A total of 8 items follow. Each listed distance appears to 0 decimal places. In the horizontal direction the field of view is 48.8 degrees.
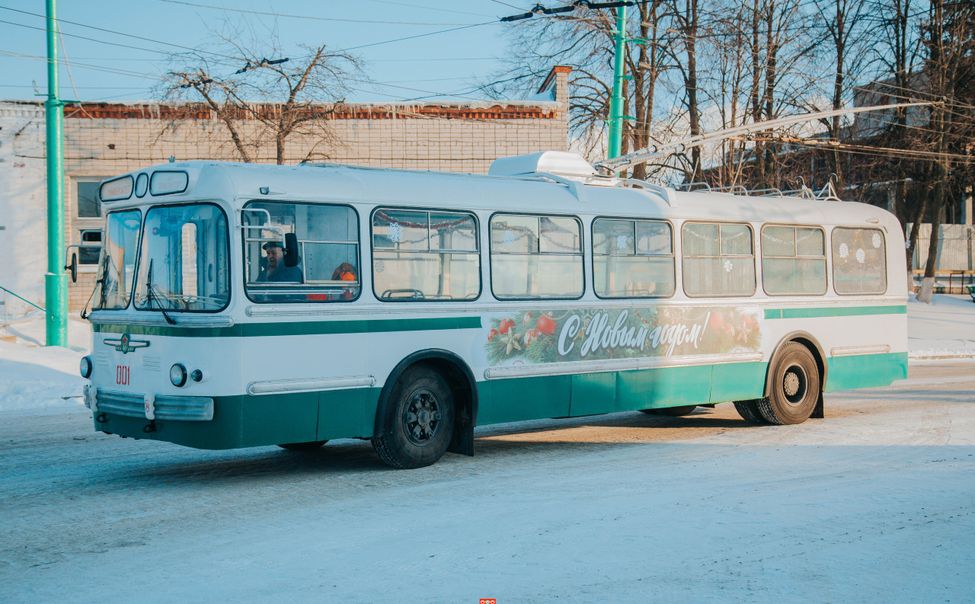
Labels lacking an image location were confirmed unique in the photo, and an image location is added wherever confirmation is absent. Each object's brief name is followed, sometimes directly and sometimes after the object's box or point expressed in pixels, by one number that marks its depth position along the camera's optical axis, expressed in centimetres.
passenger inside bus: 970
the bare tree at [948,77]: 3988
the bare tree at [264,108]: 2489
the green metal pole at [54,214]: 2014
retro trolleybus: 911
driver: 923
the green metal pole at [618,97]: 2146
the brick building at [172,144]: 2669
